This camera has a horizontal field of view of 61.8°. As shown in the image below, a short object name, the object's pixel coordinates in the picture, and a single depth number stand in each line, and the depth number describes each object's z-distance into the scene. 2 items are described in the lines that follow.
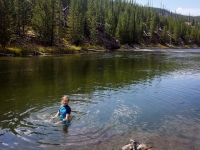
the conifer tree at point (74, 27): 69.15
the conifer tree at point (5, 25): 45.61
